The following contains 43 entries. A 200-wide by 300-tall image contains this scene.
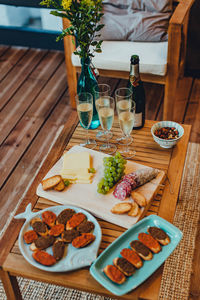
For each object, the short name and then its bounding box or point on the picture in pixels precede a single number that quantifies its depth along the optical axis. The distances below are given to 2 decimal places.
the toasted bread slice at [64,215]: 1.20
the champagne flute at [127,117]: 1.37
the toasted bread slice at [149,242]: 1.12
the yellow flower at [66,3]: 1.30
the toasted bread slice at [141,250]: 1.09
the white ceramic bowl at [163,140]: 1.46
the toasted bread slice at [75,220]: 1.18
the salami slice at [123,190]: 1.26
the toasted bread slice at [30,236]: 1.15
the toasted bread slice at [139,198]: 1.23
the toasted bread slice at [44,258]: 1.08
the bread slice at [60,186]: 1.30
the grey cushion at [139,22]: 2.20
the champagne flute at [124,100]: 1.38
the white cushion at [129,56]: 2.04
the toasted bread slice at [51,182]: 1.30
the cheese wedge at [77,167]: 1.35
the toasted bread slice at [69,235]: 1.14
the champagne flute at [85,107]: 1.40
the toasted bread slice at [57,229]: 1.17
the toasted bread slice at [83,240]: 1.12
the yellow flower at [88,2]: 1.33
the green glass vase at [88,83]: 1.54
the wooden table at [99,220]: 1.07
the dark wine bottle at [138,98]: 1.53
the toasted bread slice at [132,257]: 1.08
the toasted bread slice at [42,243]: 1.13
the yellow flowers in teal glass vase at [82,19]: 1.34
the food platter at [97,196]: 1.21
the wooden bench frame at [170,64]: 1.92
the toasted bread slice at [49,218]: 1.20
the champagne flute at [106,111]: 1.39
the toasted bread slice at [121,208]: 1.21
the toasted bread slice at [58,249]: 1.10
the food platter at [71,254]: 1.08
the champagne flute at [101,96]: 1.43
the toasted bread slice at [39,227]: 1.17
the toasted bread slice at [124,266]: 1.05
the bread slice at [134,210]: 1.21
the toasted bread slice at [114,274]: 1.03
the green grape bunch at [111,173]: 1.29
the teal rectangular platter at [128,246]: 1.03
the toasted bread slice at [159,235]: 1.14
